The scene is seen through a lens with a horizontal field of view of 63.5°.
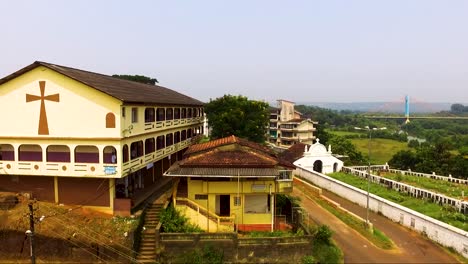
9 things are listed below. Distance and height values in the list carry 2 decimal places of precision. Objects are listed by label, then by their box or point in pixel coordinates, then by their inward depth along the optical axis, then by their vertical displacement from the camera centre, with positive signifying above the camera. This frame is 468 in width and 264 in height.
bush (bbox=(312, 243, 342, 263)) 22.19 -8.52
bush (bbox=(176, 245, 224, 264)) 21.17 -8.24
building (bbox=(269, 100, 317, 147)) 81.88 -3.71
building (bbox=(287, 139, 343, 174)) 49.88 -6.58
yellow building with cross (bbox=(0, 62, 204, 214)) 23.78 -1.75
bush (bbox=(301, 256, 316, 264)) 21.55 -8.55
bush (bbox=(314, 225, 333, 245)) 23.47 -7.81
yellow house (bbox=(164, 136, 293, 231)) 23.61 -4.92
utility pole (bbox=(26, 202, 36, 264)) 17.03 -5.58
